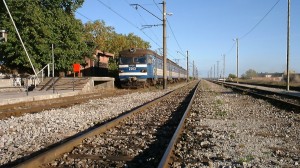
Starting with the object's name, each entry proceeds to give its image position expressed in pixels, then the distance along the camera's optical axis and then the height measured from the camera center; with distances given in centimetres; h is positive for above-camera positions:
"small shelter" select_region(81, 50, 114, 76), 3251 +121
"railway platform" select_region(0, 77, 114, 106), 1299 -90
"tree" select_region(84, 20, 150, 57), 5169 +736
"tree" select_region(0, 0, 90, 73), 2329 +356
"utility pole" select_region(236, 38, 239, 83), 5475 +486
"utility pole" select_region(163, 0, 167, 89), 2543 +329
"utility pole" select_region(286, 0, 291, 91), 2492 +202
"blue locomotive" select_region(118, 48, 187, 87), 2370 +77
